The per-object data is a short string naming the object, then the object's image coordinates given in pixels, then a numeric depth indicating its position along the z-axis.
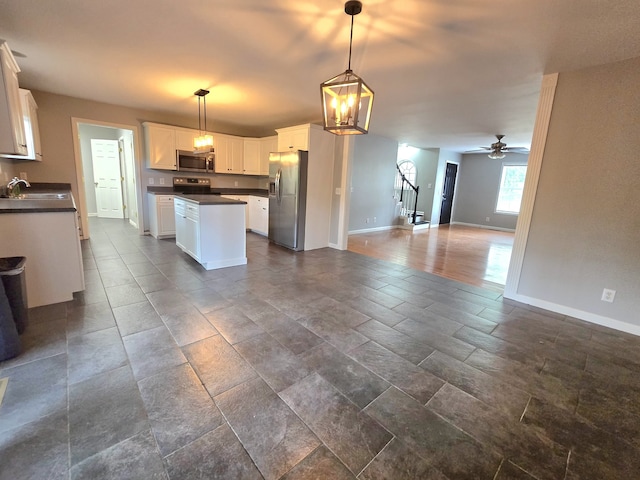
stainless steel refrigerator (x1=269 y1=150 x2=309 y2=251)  4.86
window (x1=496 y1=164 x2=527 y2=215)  8.72
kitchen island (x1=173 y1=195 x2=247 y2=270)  3.80
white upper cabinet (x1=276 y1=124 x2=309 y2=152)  4.84
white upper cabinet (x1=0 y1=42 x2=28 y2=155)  2.47
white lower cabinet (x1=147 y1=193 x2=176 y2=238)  5.27
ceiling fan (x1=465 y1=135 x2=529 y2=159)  6.25
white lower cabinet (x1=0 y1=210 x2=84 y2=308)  2.43
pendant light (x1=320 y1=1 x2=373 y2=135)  1.74
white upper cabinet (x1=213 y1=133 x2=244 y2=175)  6.21
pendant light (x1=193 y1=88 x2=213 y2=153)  4.11
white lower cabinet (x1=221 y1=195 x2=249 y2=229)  6.38
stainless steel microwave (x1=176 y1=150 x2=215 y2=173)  5.66
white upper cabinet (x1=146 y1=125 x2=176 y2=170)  5.31
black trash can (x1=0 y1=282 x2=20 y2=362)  1.83
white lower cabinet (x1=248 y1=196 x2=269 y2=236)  6.04
